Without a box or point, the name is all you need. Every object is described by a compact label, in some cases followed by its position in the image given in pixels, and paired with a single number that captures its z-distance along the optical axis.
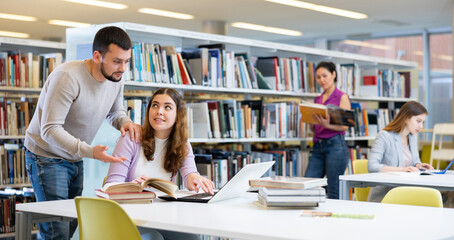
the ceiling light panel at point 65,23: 10.29
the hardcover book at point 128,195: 2.50
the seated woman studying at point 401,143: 4.34
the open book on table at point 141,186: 2.50
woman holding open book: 5.31
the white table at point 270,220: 1.90
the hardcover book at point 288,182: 2.38
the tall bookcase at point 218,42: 4.36
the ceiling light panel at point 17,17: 9.74
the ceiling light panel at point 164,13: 9.19
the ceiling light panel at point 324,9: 8.54
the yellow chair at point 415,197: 2.76
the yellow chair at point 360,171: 4.38
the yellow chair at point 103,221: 2.10
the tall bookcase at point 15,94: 5.58
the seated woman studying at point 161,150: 2.89
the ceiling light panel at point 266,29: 10.50
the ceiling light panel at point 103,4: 8.60
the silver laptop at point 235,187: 2.55
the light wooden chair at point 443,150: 7.41
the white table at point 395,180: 3.49
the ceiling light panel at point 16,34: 11.68
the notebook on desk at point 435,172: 4.09
